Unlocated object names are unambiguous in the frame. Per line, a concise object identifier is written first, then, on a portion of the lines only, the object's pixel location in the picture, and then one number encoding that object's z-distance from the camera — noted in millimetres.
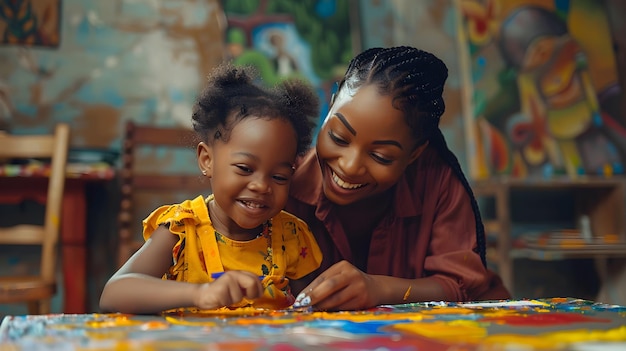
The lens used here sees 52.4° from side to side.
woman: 1298
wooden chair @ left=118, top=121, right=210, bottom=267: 3123
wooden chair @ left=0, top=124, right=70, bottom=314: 2207
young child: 1192
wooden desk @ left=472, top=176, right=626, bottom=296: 3227
